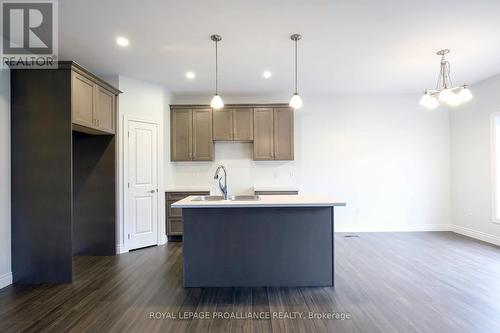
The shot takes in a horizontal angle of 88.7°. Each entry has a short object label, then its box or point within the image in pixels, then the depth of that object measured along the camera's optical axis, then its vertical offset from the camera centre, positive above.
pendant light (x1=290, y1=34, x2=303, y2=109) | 2.97 +0.79
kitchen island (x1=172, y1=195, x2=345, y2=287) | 2.83 -0.87
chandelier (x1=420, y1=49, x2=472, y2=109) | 2.97 +0.83
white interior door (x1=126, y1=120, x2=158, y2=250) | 4.23 -0.27
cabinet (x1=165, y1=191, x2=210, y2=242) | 4.68 -0.85
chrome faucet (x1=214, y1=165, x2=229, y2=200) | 3.11 -0.28
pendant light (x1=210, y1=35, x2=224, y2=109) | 2.98 +0.80
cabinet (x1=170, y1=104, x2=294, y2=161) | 5.00 +0.77
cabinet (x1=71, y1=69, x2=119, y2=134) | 3.13 +0.88
